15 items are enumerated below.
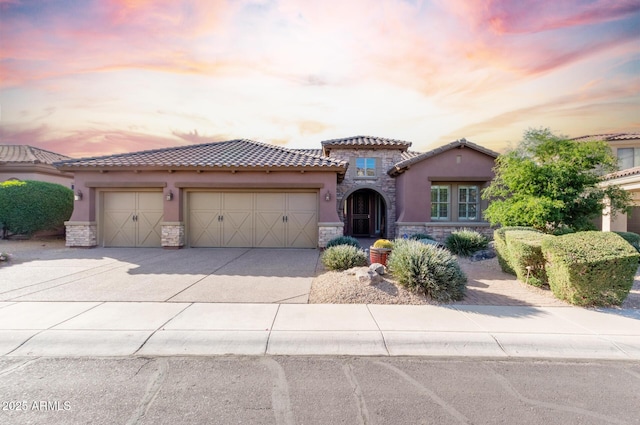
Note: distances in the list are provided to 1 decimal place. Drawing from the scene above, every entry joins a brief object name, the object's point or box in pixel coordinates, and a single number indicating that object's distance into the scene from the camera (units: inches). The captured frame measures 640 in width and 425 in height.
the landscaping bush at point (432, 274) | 242.1
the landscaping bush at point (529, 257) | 274.5
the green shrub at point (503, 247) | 333.7
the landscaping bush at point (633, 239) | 414.0
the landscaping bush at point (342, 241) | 430.6
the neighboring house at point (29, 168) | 706.2
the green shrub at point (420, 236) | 506.0
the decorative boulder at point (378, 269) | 272.2
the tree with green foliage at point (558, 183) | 342.6
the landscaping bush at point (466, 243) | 444.5
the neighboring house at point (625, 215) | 525.0
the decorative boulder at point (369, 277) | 257.5
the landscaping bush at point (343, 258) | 319.0
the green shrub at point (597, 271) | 225.0
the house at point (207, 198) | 486.3
